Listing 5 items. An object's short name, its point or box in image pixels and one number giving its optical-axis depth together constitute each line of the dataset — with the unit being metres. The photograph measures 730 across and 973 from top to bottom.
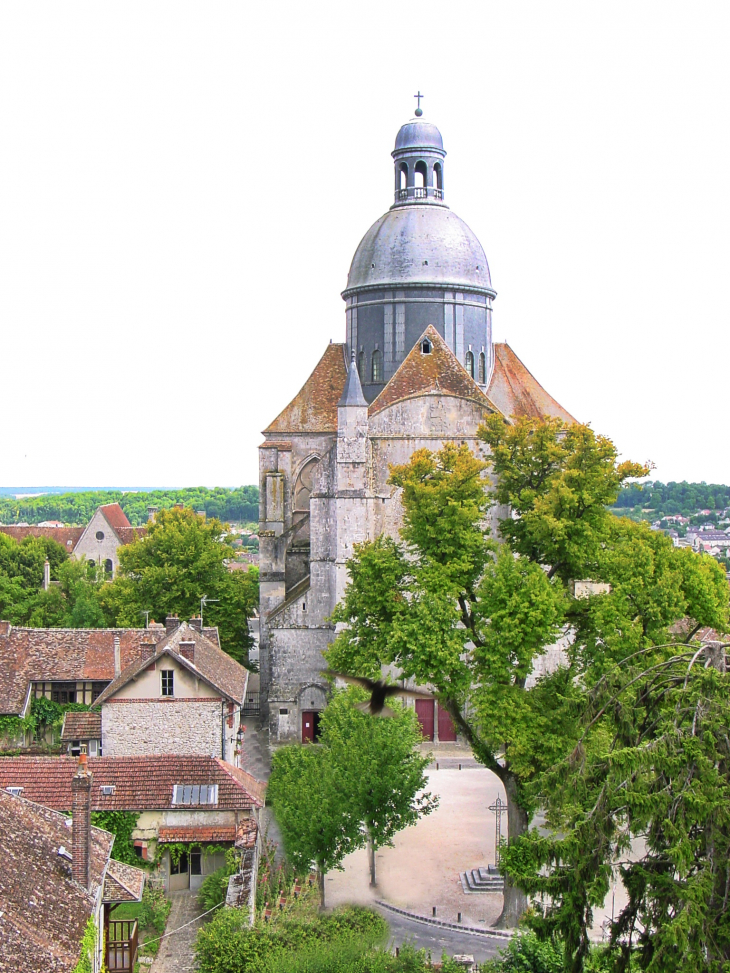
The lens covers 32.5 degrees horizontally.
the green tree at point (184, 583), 53.53
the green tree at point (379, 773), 30.78
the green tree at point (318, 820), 29.59
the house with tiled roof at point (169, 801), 31.11
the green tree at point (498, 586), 29.83
